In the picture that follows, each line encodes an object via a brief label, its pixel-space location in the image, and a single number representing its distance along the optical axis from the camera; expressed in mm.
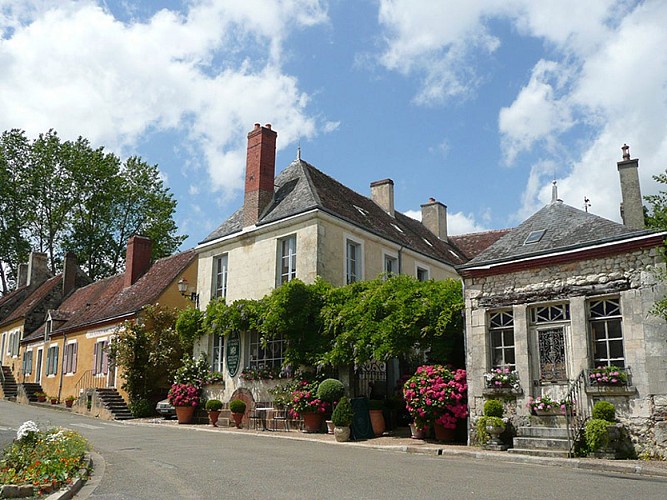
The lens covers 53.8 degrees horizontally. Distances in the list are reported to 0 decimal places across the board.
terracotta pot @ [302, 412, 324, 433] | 16812
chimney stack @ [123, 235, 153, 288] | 29328
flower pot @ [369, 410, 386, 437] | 15797
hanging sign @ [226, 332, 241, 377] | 20156
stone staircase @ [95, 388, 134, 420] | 22781
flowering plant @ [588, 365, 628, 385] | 11891
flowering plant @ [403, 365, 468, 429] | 13867
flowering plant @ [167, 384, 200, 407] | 20266
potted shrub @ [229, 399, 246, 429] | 18703
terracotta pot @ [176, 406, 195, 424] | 20328
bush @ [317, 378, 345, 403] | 16359
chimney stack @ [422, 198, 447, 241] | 29281
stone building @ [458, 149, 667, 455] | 11781
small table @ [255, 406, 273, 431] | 18456
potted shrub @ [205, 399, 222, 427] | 19533
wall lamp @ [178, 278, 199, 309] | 21925
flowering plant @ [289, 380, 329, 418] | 16672
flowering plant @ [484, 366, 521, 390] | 13219
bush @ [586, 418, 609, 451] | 11367
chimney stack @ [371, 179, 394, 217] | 26109
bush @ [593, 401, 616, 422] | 11820
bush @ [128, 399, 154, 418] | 22984
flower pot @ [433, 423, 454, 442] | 14141
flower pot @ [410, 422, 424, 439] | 14547
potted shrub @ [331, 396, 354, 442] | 14797
